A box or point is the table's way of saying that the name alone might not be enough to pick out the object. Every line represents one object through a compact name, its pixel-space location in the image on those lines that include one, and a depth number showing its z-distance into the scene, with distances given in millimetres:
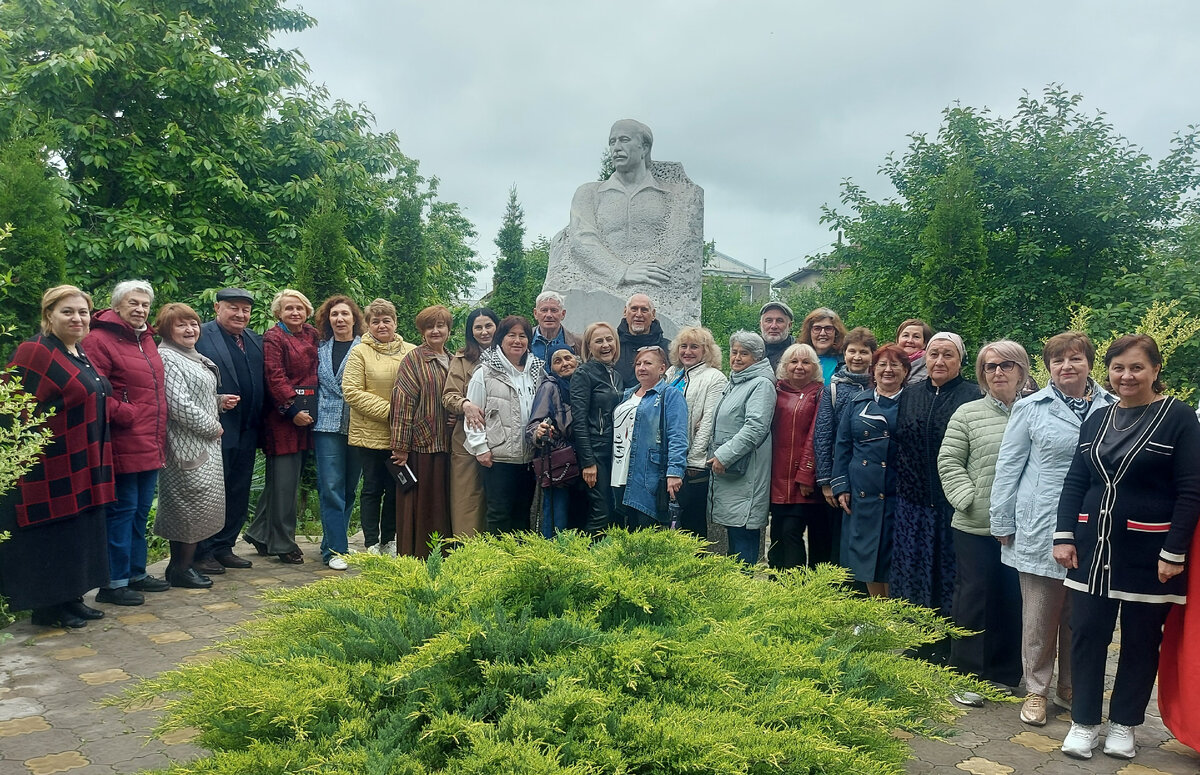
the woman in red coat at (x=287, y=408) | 6539
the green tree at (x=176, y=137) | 11805
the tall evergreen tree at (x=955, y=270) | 8359
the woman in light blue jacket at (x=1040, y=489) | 4109
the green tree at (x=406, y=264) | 14414
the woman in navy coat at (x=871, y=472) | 4883
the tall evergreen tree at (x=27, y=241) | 5801
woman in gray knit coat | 5805
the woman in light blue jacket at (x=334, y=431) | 6637
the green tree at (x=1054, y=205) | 12805
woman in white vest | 5836
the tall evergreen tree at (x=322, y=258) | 9398
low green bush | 2156
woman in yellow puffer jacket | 6348
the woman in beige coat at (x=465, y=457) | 6125
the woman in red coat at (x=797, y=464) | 5434
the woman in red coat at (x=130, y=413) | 5438
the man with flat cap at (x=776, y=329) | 6586
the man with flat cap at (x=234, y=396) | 6391
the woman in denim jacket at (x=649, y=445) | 5426
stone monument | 8383
